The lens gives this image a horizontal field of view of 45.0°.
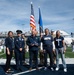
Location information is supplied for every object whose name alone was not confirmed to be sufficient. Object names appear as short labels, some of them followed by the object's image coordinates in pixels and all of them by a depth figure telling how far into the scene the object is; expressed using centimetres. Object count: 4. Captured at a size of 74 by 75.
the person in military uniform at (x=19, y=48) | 406
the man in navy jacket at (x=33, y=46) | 401
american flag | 630
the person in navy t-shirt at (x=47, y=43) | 405
